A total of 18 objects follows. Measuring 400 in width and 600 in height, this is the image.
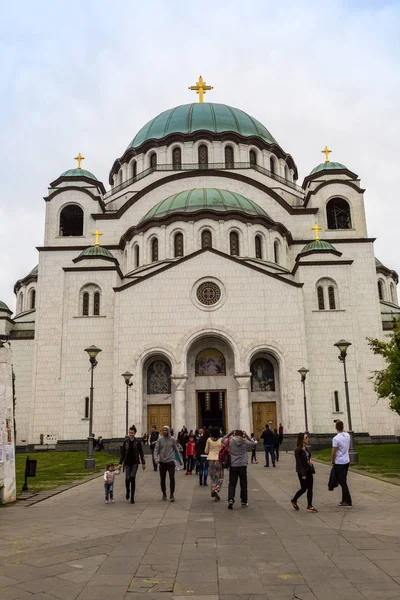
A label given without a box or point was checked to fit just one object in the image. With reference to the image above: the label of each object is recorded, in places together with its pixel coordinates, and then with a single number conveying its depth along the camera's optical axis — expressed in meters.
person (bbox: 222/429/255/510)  10.60
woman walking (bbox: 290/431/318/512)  9.92
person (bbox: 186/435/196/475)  17.52
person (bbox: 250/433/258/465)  21.39
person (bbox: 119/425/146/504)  11.67
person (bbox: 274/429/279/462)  20.23
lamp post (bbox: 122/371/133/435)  26.97
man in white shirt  10.41
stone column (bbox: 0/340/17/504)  11.32
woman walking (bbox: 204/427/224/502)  11.77
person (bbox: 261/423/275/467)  19.28
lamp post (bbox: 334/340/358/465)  19.80
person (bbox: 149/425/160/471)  21.42
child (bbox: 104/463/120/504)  11.42
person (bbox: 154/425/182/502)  11.91
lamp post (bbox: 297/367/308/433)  26.84
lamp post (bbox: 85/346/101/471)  19.80
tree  22.53
